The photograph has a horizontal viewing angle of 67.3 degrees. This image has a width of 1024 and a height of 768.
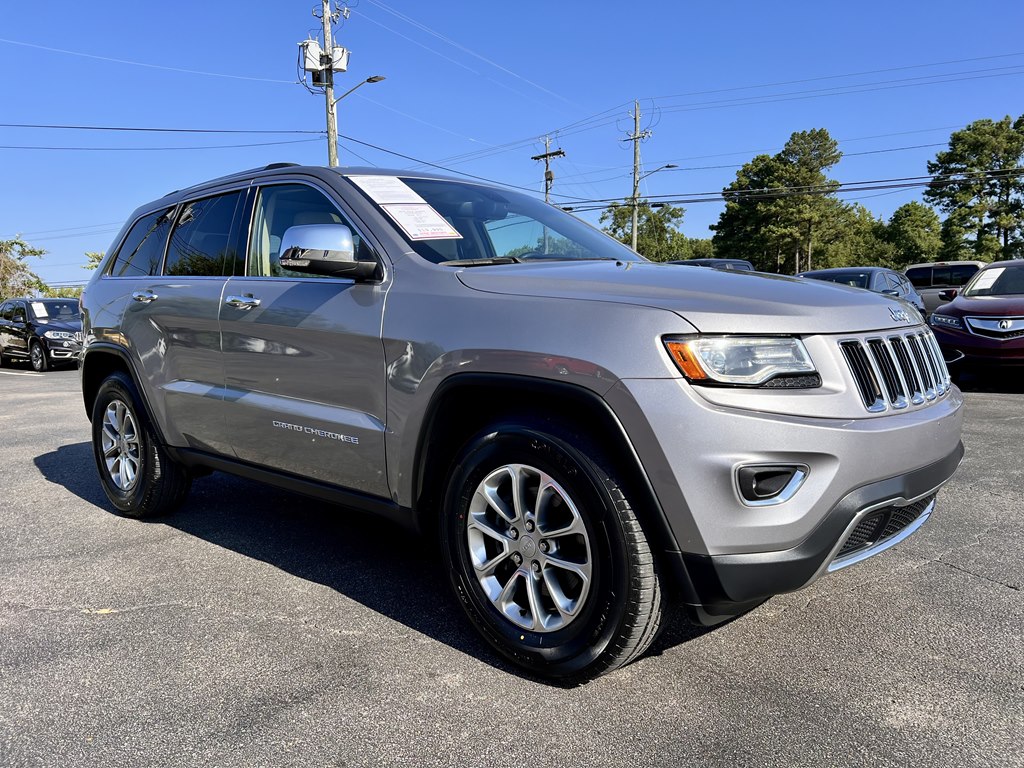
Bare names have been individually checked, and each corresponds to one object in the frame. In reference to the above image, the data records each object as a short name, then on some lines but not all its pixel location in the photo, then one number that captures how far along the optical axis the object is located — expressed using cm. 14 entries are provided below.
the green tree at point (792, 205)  5706
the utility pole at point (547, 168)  4625
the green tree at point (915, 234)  5153
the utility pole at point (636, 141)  4756
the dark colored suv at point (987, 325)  837
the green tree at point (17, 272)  4581
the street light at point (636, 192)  4353
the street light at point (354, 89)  2208
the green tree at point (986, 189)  4597
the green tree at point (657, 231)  7531
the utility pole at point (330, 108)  2362
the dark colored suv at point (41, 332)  1692
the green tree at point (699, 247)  8583
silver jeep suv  218
